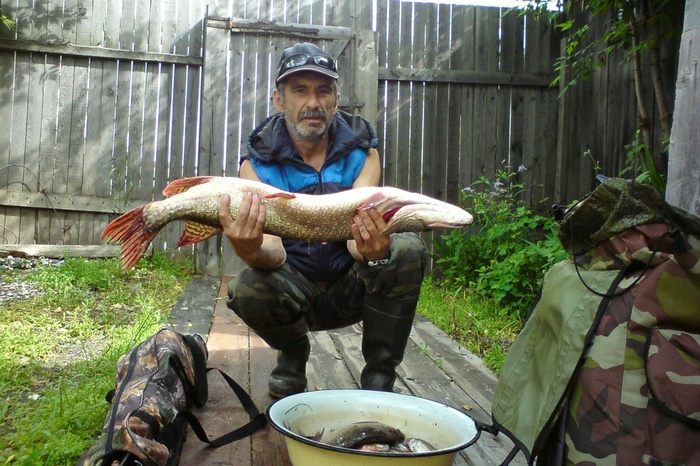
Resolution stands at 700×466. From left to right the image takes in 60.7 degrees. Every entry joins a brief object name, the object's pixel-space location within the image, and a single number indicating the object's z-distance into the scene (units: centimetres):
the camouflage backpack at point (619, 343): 154
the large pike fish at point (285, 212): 247
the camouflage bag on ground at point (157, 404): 199
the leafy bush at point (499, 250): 519
